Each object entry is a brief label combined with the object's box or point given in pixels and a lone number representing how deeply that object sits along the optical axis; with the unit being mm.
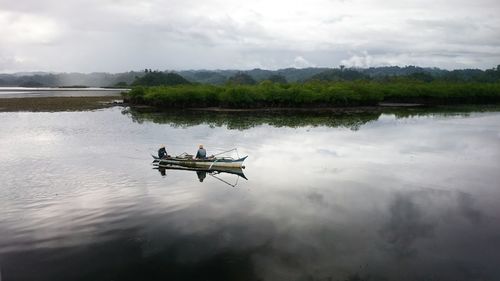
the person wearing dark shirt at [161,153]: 25944
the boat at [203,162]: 24484
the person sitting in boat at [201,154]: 25172
